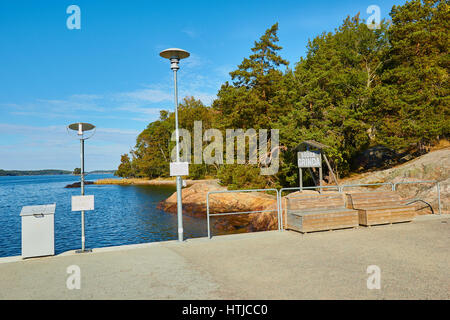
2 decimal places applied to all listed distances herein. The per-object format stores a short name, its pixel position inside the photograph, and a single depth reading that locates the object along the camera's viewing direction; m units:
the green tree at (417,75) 21.09
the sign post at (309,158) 15.63
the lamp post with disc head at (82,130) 7.18
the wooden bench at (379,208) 9.00
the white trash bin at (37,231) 6.48
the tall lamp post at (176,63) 7.84
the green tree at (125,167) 106.24
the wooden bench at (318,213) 8.37
